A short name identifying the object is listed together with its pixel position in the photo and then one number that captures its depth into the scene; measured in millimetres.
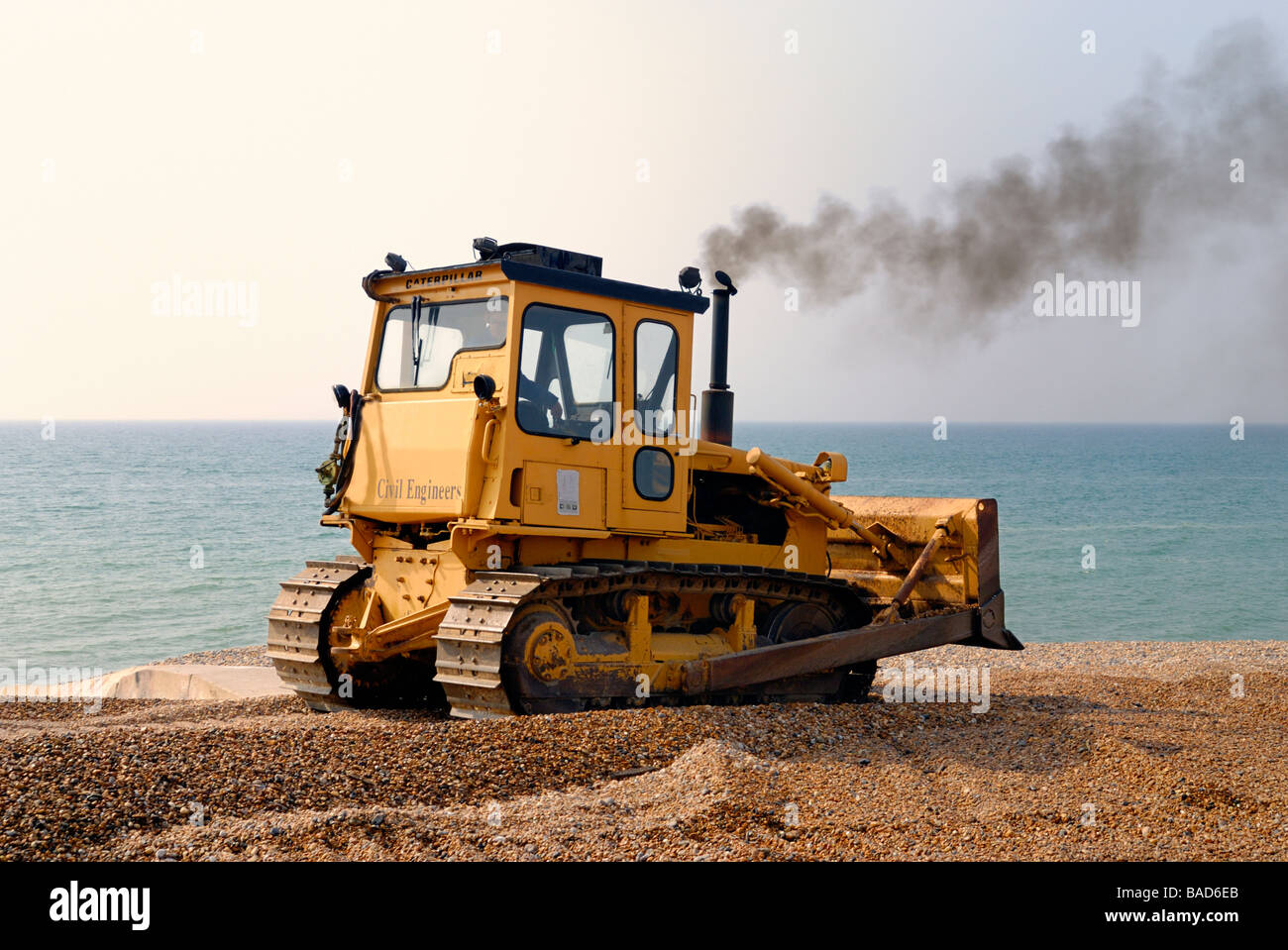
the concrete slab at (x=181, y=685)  13836
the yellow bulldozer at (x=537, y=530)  9062
